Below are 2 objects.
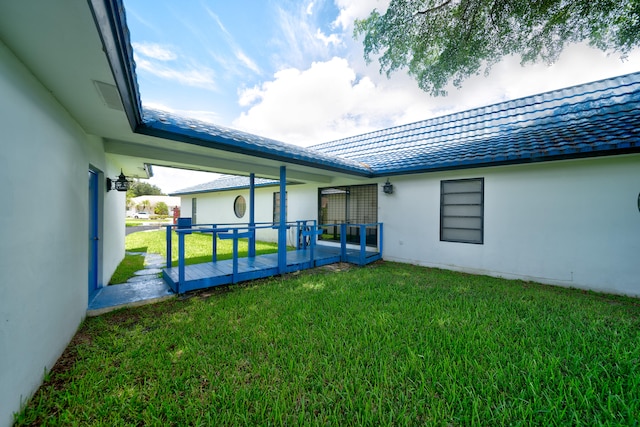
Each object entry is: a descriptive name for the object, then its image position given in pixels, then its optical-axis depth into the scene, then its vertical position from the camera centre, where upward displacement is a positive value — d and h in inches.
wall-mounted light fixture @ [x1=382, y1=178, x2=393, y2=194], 280.6 +29.8
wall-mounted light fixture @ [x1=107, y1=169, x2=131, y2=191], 198.3 +22.5
